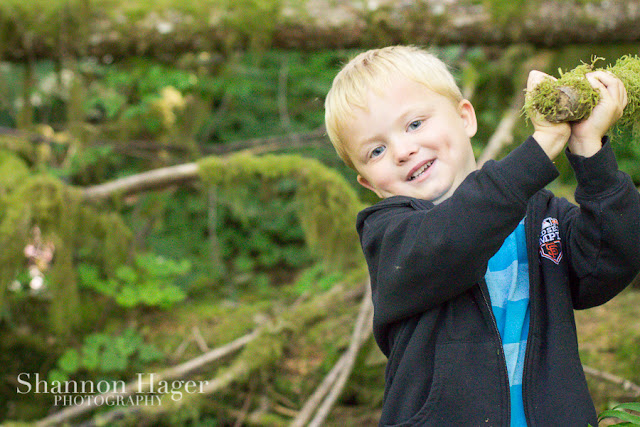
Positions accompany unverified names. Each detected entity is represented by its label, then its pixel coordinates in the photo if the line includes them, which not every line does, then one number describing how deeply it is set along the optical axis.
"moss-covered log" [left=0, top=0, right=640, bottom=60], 4.31
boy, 1.33
